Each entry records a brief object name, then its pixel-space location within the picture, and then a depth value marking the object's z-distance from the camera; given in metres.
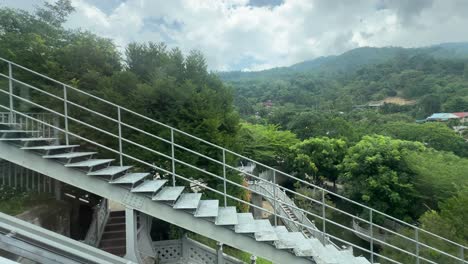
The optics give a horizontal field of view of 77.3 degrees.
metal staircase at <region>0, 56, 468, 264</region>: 3.84
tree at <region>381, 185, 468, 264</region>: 7.47
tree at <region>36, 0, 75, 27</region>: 13.38
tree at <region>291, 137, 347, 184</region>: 24.27
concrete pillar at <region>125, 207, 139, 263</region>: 3.99
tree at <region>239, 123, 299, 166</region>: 26.11
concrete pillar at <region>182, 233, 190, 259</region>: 7.52
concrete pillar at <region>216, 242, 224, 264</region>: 6.95
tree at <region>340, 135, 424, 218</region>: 17.10
